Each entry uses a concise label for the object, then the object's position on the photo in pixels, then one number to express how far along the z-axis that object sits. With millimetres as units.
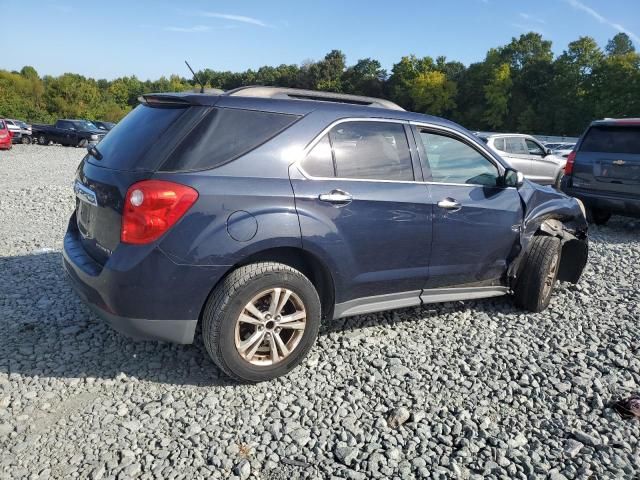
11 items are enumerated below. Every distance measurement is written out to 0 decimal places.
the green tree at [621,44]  83062
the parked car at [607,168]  7816
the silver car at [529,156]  12539
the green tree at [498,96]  67312
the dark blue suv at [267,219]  2818
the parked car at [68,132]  30622
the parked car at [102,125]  33906
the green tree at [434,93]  76938
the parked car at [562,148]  19558
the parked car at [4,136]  24266
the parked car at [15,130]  30391
